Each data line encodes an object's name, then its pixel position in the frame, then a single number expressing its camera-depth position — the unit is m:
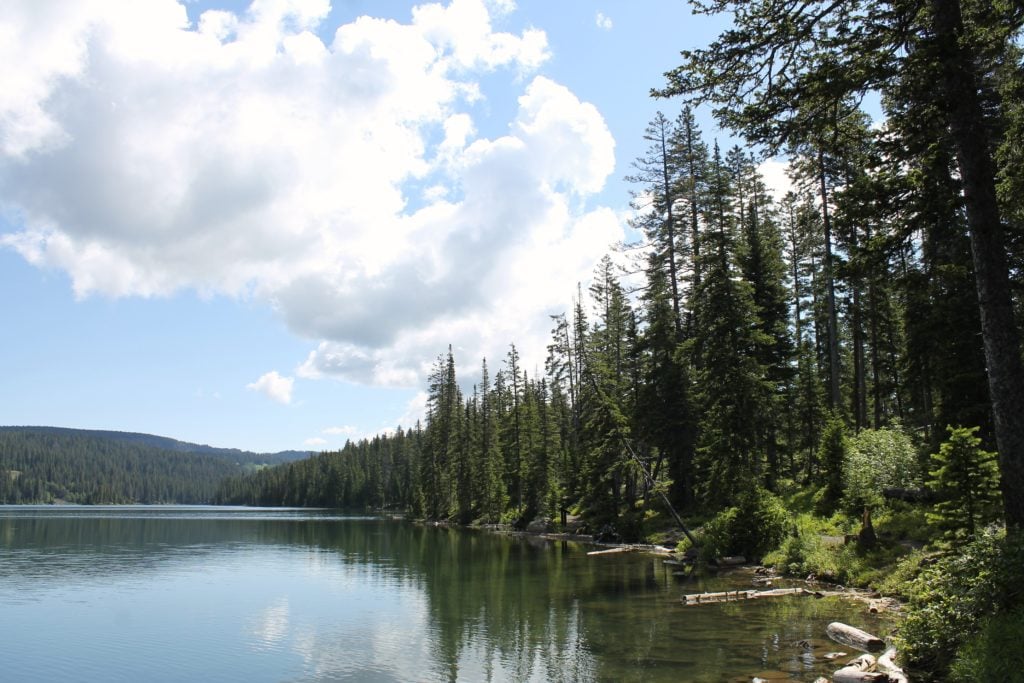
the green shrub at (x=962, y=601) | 10.50
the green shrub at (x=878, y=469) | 25.55
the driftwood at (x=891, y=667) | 11.11
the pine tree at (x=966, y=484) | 16.14
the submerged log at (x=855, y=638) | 14.14
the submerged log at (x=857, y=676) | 11.14
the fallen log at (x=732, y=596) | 21.78
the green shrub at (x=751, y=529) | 29.09
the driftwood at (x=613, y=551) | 38.78
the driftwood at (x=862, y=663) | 11.85
